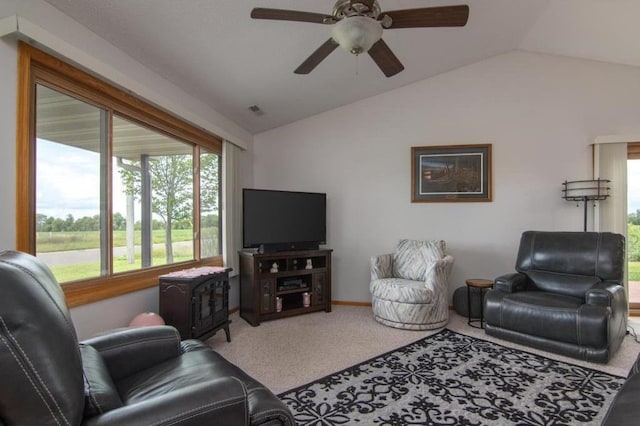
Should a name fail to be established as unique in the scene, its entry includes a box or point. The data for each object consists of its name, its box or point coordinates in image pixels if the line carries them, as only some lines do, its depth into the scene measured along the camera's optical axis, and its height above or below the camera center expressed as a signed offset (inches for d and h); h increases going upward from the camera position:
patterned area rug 79.0 -47.0
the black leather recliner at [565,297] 109.1 -30.6
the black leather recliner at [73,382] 33.2 -19.8
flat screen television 152.7 -3.7
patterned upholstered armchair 140.2 -32.2
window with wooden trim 82.7 +9.0
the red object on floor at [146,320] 104.0 -32.8
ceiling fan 72.9 +42.5
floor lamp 145.8 +8.6
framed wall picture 172.6 +19.2
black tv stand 150.7 -33.5
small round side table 146.2 -33.2
